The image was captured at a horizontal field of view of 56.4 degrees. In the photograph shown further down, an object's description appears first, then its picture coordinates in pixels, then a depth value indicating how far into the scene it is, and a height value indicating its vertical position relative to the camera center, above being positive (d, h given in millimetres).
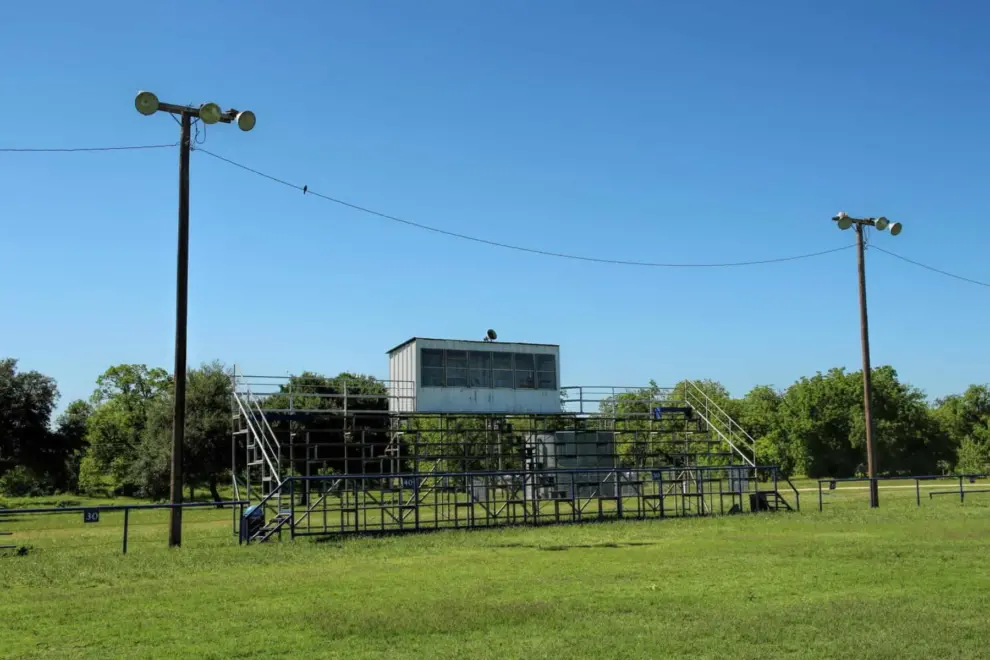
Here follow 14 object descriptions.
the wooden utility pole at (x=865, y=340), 29469 +2866
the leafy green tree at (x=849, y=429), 89625 +104
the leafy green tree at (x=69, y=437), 51625 +168
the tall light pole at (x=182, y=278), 18859 +3311
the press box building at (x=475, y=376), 30078 +1956
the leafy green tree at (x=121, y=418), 75062 +1965
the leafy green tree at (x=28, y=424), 49812 +897
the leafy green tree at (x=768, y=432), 89250 -106
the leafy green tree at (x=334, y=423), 48719 +764
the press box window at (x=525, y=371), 31672 +2138
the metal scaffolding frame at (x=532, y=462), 23281 -927
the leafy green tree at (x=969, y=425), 83812 +341
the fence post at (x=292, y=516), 20500 -1747
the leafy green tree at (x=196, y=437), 51031 +63
